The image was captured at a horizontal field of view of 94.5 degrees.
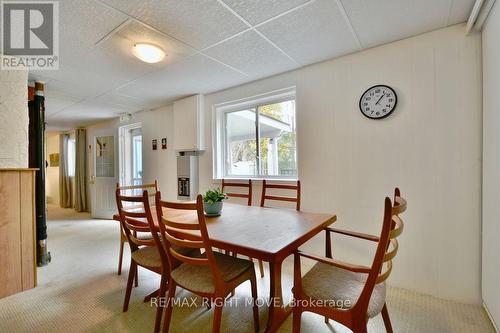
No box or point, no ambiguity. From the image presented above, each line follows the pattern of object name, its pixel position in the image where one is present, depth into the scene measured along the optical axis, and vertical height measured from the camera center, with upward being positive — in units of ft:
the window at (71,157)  20.17 +0.80
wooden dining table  4.00 -1.41
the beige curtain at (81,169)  18.67 -0.24
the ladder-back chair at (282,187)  7.57 -0.95
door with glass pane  15.48 -0.78
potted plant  6.38 -1.04
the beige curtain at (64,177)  20.30 -0.97
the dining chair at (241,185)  8.43 -0.80
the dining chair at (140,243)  4.98 -1.84
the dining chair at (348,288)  3.28 -2.22
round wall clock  6.88 +1.91
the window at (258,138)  9.39 +1.23
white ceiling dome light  6.63 +3.35
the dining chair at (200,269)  4.09 -2.21
